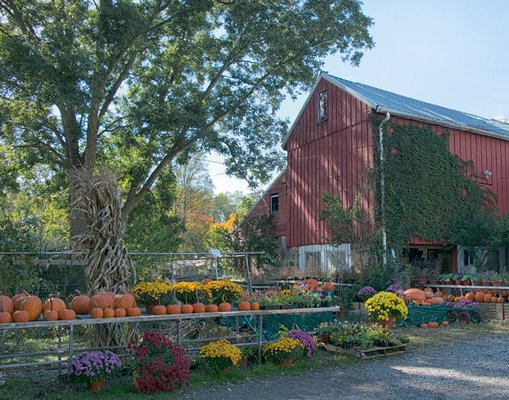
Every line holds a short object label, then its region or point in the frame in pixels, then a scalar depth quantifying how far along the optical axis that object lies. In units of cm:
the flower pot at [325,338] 989
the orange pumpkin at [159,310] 787
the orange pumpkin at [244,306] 887
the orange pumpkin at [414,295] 1421
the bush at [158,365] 668
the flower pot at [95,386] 671
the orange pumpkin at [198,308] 827
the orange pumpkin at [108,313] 723
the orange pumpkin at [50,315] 690
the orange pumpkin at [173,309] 802
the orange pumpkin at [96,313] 715
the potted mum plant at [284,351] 838
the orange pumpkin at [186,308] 814
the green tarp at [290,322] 1146
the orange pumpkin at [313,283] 1644
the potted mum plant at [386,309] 1080
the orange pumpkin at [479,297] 1472
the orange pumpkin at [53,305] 710
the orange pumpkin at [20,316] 671
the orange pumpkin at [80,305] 755
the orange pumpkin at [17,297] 708
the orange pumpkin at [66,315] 702
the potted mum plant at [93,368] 658
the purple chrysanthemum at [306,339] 882
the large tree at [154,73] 1582
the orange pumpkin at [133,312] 754
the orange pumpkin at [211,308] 840
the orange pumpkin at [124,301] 752
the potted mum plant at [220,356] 766
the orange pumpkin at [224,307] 859
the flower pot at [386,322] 1095
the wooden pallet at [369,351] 912
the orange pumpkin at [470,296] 1496
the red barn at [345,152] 1981
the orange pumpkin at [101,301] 730
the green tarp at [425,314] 1347
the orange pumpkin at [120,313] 738
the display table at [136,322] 671
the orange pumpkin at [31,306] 691
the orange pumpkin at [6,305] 677
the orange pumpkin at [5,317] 657
